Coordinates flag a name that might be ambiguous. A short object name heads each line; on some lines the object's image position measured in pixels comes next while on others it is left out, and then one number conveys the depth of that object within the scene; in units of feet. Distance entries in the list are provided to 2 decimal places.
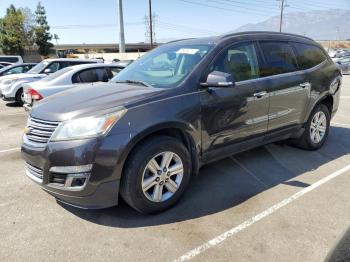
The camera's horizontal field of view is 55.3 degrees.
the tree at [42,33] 184.96
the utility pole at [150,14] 131.79
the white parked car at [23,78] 37.73
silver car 25.53
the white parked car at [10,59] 81.65
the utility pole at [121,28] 95.50
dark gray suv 9.94
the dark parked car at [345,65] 80.43
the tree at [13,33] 174.60
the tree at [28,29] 181.47
